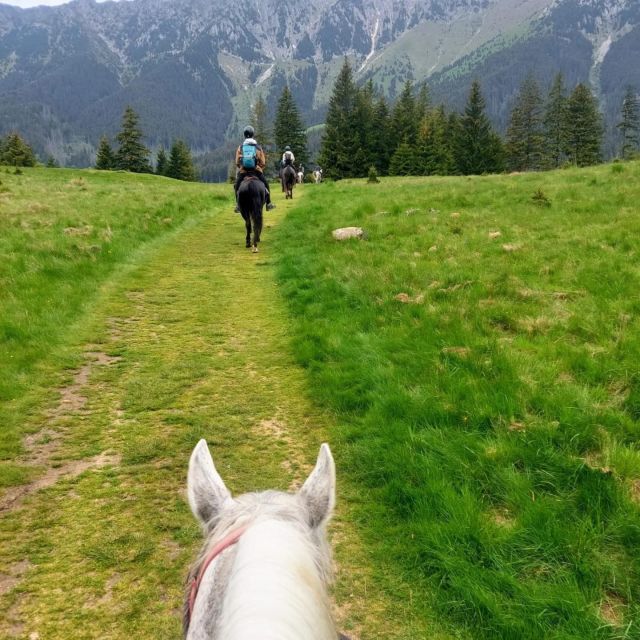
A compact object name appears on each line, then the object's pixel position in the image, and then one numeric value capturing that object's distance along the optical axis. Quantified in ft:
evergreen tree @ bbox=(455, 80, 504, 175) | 218.18
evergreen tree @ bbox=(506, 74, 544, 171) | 240.53
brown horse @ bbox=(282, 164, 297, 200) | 89.76
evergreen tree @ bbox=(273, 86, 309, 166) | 228.84
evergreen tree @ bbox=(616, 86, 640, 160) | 238.33
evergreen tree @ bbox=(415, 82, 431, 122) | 223.92
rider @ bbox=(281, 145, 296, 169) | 88.01
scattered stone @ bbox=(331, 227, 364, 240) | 42.14
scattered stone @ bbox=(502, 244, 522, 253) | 32.83
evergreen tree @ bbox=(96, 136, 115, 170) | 241.96
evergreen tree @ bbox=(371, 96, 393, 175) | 215.72
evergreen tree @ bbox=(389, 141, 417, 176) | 198.90
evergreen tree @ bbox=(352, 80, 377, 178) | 208.85
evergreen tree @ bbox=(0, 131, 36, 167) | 203.75
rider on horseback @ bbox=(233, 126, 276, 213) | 45.14
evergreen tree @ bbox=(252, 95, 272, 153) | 239.83
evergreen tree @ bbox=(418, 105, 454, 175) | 200.64
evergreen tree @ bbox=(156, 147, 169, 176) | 266.98
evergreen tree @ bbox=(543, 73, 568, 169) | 234.38
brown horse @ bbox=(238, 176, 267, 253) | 45.47
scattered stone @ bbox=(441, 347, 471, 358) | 19.56
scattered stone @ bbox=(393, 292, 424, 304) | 25.99
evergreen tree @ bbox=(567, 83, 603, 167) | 221.87
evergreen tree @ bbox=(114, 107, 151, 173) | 229.04
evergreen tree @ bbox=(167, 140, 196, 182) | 255.70
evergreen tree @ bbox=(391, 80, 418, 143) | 209.67
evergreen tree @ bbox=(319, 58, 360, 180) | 207.51
